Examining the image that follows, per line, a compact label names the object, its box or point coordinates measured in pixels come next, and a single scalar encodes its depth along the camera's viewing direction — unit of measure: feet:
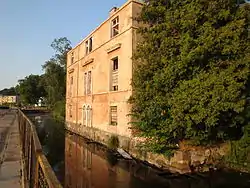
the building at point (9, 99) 416.38
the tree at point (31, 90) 297.53
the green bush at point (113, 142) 64.38
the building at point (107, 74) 61.57
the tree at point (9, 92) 490.08
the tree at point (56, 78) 172.45
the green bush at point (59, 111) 155.01
